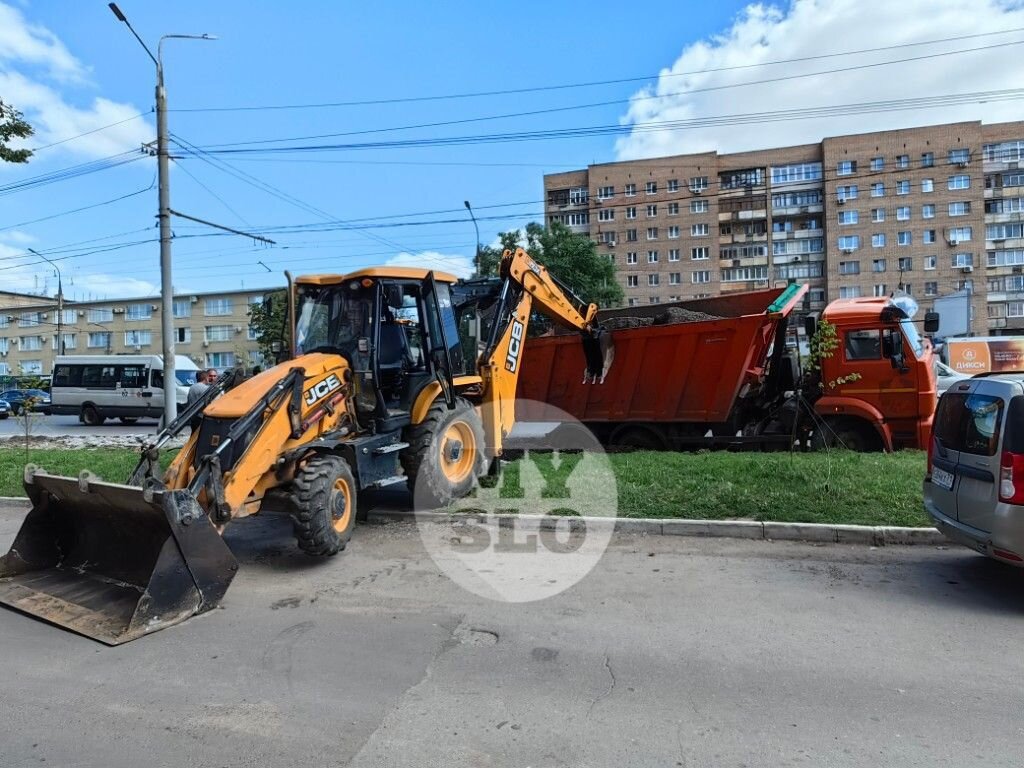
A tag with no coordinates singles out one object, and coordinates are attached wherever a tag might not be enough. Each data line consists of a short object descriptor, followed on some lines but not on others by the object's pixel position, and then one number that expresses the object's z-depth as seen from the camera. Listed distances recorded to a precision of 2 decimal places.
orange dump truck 10.48
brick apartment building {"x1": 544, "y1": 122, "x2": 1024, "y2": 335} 61.09
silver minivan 4.87
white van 25.92
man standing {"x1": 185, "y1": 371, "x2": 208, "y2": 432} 12.81
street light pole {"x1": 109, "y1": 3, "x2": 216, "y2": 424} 14.86
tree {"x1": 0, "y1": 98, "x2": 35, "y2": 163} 12.54
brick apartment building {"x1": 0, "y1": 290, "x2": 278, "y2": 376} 62.31
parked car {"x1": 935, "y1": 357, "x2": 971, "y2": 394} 18.70
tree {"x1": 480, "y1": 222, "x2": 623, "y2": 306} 28.89
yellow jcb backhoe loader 4.97
